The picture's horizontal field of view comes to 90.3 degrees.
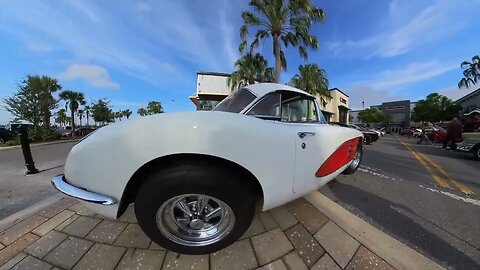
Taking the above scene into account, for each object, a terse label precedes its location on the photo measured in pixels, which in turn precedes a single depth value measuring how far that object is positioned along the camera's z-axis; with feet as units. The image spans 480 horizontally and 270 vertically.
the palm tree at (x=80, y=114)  181.33
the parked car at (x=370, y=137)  52.30
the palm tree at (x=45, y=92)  82.48
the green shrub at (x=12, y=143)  52.95
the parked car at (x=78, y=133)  95.19
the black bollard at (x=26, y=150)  16.71
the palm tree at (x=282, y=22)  45.75
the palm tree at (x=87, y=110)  169.93
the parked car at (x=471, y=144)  26.89
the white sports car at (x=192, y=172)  5.31
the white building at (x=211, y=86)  85.10
